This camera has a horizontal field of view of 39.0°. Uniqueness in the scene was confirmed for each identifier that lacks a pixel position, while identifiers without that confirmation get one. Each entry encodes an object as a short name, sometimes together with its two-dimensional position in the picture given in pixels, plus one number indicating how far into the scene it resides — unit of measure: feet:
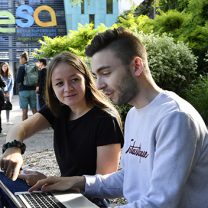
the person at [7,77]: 23.51
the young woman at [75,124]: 5.46
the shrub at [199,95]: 21.13
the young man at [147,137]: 3.38
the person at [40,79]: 20.88
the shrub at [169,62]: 21.84
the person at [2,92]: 20.94
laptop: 3.86
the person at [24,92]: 22.37
